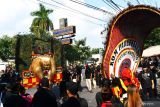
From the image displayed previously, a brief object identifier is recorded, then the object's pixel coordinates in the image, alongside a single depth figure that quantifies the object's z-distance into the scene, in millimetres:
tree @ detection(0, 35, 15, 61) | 35393
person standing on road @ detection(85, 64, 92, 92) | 9164
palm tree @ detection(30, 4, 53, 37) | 26294
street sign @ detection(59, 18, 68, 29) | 18865
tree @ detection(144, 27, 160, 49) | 19276
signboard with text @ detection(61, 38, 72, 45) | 13252
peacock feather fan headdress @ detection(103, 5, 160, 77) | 4412
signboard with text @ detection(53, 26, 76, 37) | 14121
